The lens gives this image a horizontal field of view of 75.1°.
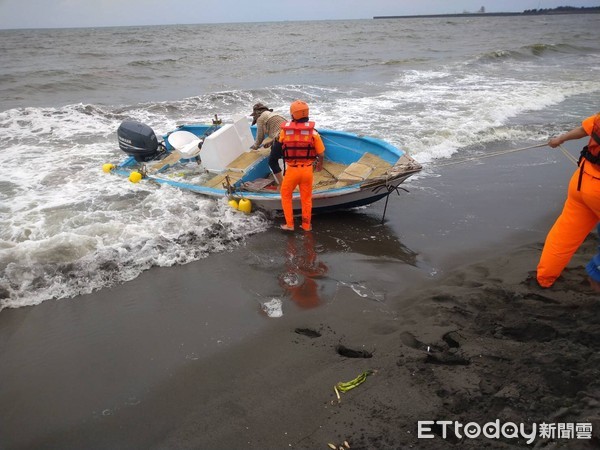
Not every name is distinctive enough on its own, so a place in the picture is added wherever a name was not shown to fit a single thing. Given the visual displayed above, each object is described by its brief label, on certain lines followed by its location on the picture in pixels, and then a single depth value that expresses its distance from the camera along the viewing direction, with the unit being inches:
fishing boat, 245.4
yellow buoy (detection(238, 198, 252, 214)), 261.3
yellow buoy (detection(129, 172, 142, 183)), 307.6
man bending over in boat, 289.1
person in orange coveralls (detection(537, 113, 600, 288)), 143.5
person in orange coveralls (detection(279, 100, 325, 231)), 224.8
